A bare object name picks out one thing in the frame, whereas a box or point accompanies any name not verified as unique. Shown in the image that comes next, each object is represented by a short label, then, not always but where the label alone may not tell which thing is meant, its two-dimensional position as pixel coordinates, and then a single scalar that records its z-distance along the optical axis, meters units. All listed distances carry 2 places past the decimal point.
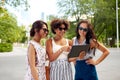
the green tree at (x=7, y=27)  27.21
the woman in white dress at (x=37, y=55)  2.36
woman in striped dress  2.46
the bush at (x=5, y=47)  23.29
